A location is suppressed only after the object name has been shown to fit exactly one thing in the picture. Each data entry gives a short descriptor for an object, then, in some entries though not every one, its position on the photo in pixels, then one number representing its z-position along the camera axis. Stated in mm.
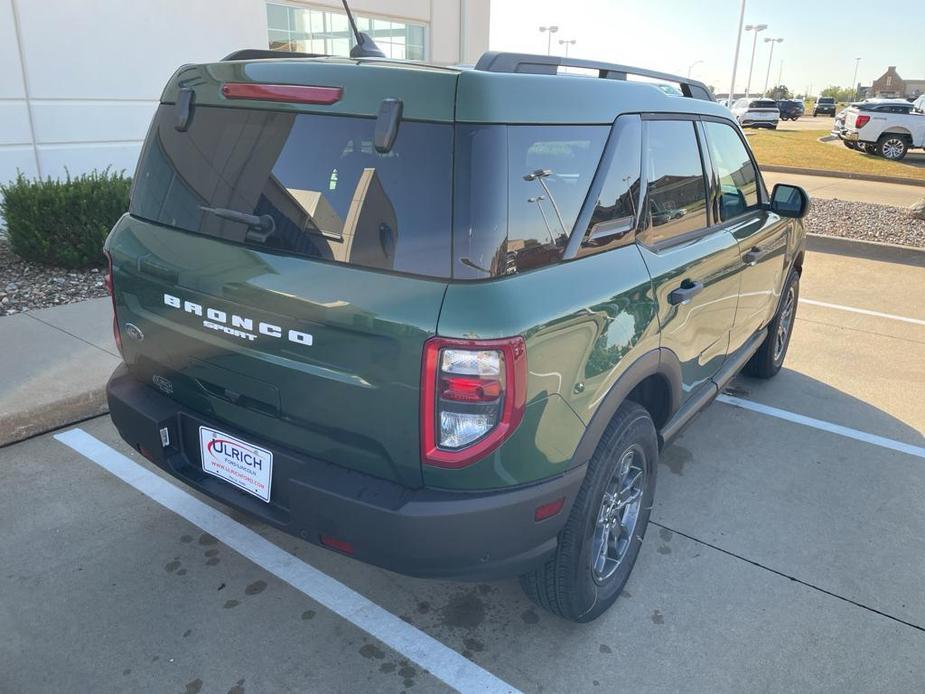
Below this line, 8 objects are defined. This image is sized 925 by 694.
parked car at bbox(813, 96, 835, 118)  64562
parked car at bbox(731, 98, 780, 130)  40156
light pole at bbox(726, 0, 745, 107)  42188
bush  6129
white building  7738
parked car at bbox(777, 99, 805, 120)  54875
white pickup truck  20797
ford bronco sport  1945
